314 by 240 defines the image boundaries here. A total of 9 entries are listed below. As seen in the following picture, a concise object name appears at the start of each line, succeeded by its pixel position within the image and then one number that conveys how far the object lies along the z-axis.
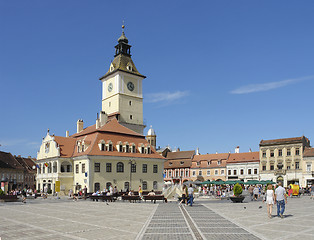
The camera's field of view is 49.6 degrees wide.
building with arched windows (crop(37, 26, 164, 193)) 49.62
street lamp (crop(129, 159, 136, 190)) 51.94
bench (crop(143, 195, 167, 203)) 31.78
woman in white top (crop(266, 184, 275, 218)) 17.23
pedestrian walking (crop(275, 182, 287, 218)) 17.36
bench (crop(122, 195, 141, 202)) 32.41
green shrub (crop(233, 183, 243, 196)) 30.81
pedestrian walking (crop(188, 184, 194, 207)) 26.55
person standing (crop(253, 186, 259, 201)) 33.99
